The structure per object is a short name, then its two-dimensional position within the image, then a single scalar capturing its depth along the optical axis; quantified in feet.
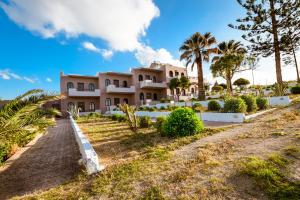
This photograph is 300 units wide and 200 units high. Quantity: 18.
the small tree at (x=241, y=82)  91.68
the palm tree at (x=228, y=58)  56.94
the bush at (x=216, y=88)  97.51
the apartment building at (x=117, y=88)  66.95
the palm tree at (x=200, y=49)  55.74
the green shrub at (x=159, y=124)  21.02
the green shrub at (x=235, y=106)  25.50
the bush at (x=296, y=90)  45.33
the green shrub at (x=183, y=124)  17.50
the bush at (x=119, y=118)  35.60
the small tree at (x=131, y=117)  22.31
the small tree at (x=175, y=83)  66.65
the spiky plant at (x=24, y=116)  10.15
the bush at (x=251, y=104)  29.35
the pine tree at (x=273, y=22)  41.77
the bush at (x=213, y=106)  35.07
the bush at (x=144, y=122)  25.85
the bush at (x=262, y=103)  31.01
